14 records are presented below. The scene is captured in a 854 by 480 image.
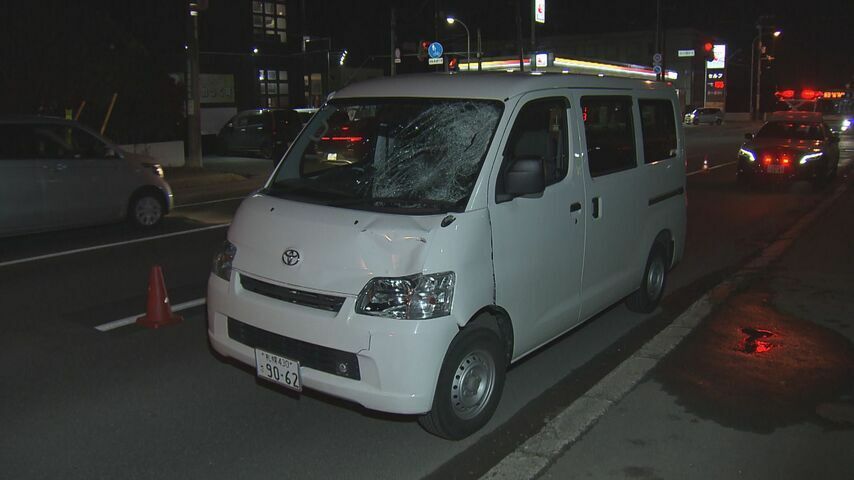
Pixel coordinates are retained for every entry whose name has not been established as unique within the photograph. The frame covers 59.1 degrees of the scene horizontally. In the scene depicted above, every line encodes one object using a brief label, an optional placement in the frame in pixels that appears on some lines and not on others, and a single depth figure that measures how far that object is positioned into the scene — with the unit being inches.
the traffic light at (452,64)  1057.9
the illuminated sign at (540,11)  1546.5
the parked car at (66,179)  384.5
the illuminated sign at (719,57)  3088.1
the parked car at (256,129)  989.2
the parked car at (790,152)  645.3
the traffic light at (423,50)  1272.1
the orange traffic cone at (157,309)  254.7
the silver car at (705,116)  2198.6
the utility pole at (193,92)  732.5
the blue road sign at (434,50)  1243.8
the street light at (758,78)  2324.1
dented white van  157.5
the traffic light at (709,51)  1611.8
